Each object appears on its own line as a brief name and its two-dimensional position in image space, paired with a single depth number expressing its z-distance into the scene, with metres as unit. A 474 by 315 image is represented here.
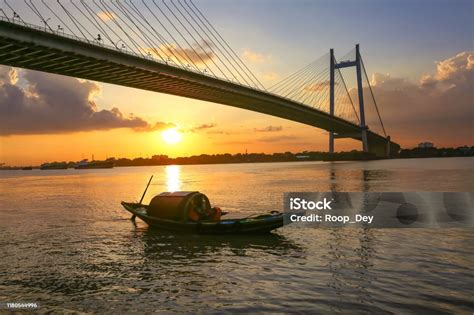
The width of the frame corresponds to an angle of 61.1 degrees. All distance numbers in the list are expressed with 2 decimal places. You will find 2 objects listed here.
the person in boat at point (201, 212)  17.39
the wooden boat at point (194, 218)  15.94
